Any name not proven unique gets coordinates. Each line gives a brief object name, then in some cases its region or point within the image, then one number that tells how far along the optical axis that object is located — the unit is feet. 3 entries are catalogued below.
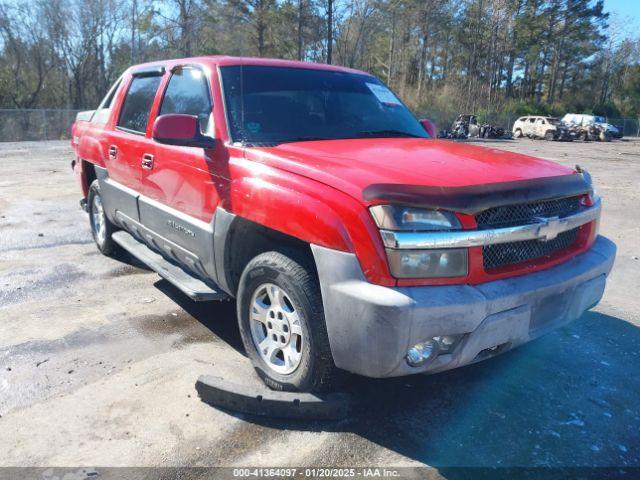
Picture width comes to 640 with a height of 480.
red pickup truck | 8.21
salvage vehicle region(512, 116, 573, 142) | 127.54
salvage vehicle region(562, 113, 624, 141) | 133.69
